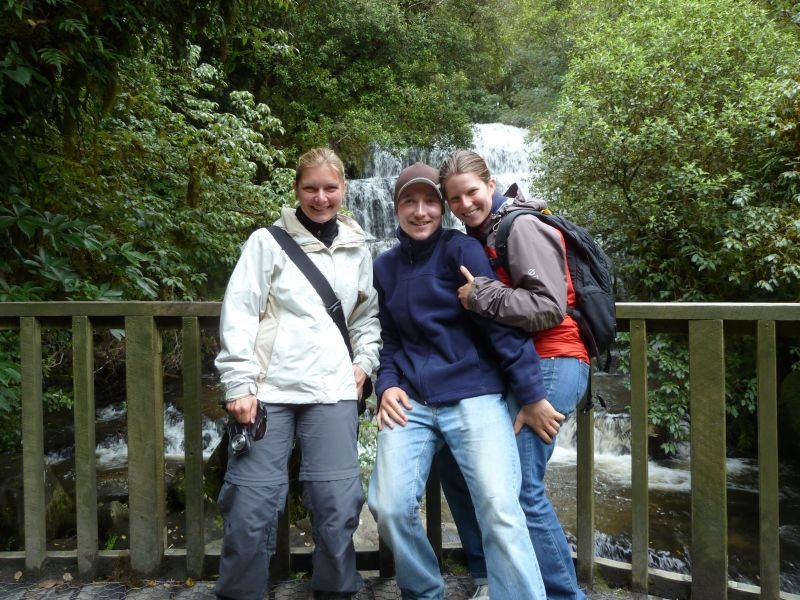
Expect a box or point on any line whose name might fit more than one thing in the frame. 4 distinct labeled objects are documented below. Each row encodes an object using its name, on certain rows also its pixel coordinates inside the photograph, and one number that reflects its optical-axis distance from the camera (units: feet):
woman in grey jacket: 6.74
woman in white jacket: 7.06
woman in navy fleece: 6.76
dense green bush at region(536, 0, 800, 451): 25.95
